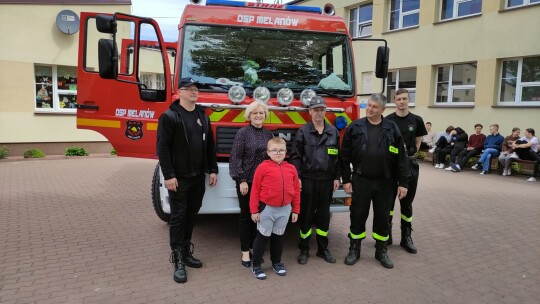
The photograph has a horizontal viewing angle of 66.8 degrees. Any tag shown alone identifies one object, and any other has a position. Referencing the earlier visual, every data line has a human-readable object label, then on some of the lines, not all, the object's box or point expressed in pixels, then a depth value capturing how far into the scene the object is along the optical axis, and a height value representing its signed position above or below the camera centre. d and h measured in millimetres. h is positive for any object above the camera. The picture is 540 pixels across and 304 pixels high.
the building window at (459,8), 12767 +3776
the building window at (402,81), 14992 +1600
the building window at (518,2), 11320 +3535
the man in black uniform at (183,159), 3748 -409
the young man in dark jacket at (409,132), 4582 -90
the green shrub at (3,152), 11787 -1267
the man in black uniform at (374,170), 4137 -485
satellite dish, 12578 +2739
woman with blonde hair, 3975 -305
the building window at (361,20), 16719 +4259
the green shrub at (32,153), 12238 -1314
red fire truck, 4332 +459
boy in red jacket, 3840 -772
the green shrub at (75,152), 12925 -1303
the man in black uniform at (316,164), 4133 -446
